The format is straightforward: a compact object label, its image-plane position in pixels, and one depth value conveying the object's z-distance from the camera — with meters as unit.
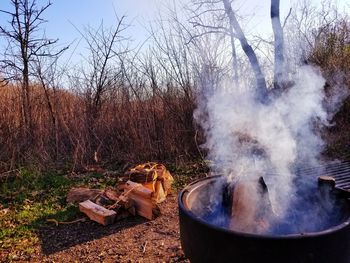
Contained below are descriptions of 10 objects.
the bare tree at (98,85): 6.93
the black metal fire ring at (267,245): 1.37
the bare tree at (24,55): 6.10
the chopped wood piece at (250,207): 1.80
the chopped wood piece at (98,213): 3.58
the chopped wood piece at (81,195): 4.18
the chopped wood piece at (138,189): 3.76
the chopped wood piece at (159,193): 4.23
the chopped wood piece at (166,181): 4.44
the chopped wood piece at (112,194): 3.97
